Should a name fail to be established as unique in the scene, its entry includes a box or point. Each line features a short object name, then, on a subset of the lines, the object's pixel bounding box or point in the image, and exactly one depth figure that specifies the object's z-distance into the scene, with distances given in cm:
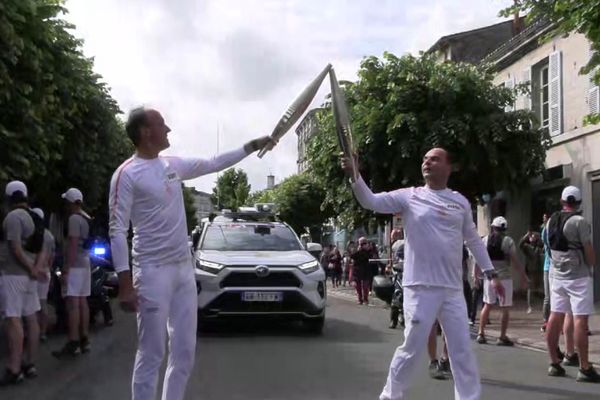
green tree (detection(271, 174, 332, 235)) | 5866
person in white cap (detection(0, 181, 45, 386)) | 833
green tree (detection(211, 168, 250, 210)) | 6752
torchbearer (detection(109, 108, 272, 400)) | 515
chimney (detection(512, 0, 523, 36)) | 3073
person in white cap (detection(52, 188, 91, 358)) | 1005
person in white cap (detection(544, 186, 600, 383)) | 884
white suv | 1244
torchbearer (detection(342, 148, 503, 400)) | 629
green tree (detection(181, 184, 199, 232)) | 8365
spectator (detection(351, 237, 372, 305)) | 2188
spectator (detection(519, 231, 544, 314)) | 2069
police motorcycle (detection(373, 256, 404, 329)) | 1234
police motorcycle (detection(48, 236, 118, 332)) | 1317
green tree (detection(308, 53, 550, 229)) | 2031
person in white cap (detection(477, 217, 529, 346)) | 1209
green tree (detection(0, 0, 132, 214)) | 884
